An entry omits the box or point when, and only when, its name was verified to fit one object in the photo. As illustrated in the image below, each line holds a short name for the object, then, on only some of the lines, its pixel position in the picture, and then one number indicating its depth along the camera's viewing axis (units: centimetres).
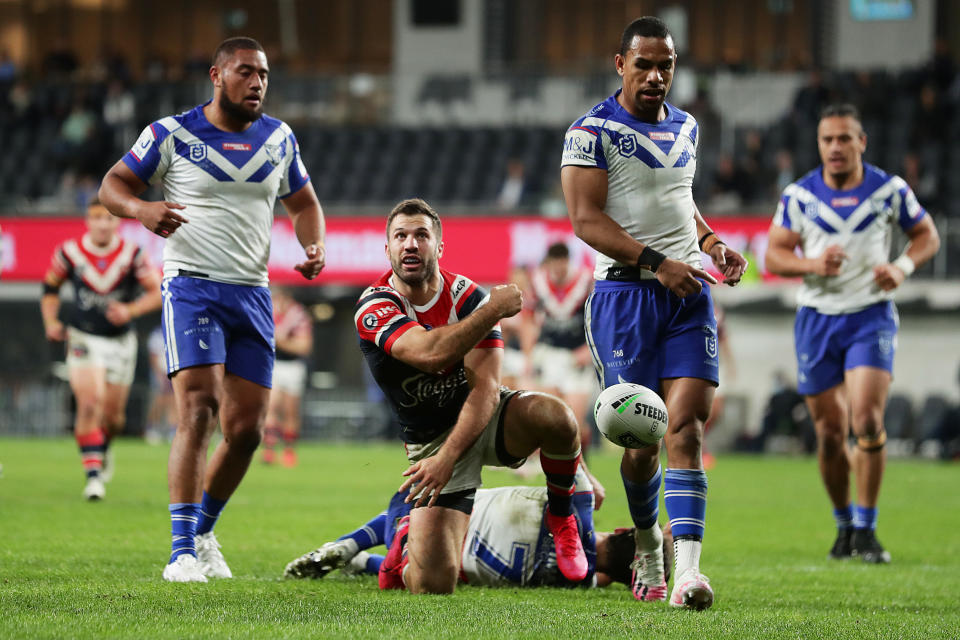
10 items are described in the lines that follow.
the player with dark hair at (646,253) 1112
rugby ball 1063
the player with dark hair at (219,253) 1244
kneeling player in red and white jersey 1093
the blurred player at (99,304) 2206
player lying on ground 1220
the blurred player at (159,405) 4484
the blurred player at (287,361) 3162
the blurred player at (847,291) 1552
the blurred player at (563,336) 2667
